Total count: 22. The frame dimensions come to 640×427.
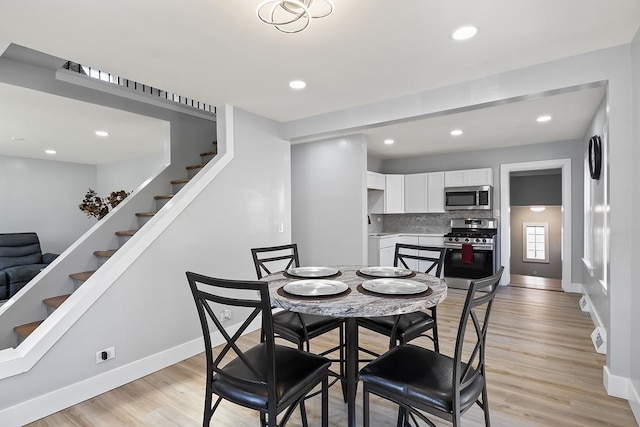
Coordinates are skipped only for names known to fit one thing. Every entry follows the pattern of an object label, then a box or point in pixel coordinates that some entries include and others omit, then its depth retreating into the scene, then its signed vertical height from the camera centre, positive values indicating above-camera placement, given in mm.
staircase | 2783 -382
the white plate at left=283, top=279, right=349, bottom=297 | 1649 -388
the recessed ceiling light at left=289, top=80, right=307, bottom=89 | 2772 +1111
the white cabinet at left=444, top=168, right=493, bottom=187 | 5594 +626
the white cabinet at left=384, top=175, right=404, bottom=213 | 6037 +371
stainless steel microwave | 5512 +268
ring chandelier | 1531 +1094
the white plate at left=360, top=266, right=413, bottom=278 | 2129 -387
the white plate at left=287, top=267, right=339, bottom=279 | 2115 -387
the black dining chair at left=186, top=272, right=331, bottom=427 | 1324 -706
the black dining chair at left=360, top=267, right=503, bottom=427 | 1307 -716
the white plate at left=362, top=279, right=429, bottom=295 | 1664 -387
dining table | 1466 -403
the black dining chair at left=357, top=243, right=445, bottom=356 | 2012 -715
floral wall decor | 4203 +136
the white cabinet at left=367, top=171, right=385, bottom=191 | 5514 +570
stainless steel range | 5254 -629
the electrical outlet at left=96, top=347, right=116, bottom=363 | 2367 -1008
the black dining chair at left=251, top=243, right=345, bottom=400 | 2059 -720
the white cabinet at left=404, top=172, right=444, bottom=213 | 5999 +394
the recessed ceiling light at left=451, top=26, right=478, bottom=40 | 1975 +1101
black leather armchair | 4789 -707
